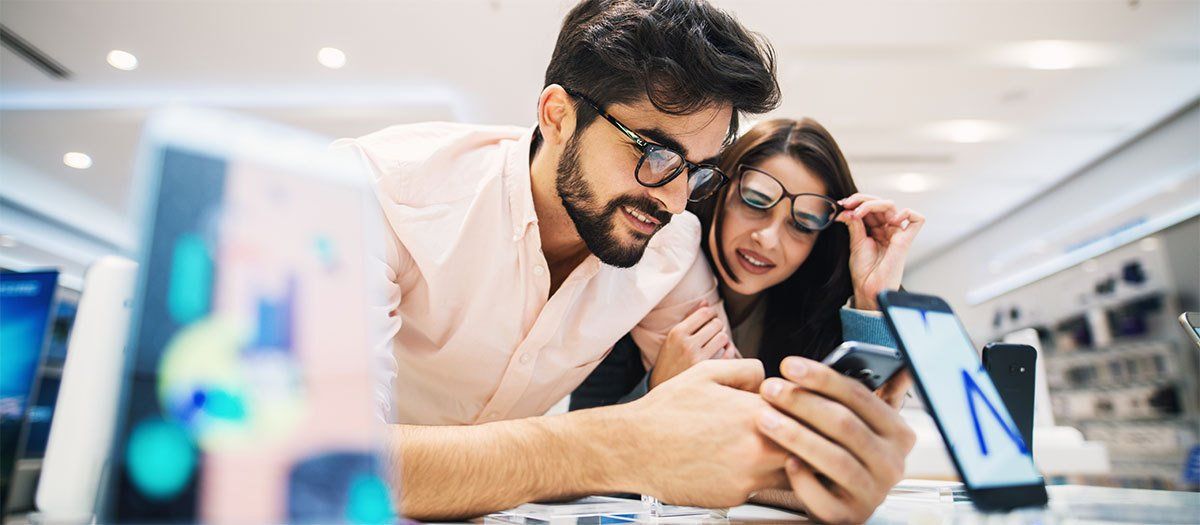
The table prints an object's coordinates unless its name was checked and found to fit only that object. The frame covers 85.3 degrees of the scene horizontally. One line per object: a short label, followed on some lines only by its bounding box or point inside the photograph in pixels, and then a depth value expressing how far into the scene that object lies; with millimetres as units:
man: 1243
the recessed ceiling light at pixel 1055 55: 4391
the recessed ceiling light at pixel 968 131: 5508
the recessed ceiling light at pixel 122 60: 4616
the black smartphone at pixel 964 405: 602
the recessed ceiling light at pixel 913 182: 6656
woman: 1588
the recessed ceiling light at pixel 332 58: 4504
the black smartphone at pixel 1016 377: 939
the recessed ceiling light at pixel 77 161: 6048
